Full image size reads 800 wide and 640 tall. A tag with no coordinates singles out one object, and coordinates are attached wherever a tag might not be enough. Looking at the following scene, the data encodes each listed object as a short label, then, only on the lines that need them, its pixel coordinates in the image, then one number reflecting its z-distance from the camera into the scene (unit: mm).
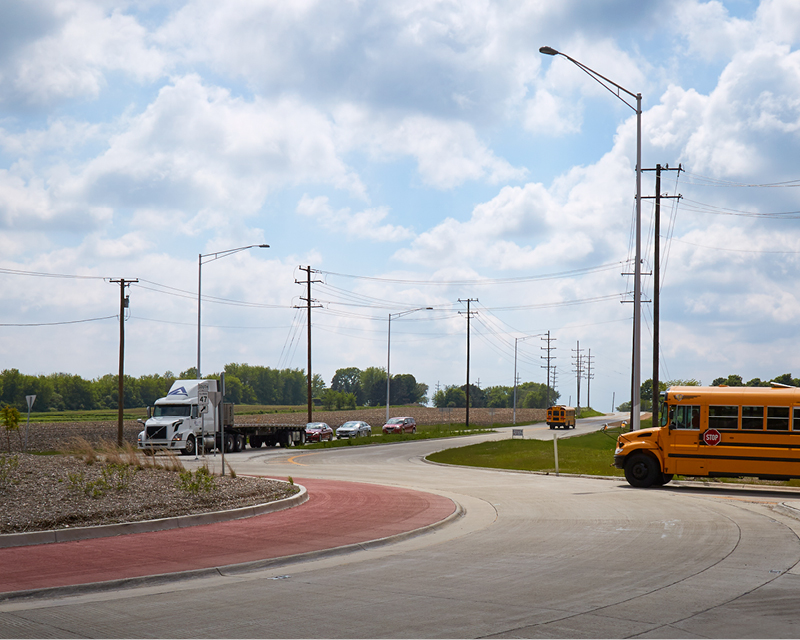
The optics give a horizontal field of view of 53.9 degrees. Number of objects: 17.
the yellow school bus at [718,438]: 20234
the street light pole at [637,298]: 26719
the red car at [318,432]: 56875
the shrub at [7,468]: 14441
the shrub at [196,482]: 16263
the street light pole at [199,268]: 47781
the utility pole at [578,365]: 166200
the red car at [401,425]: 66250
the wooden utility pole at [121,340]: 48094
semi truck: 39500
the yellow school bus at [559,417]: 84562
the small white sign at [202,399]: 25273
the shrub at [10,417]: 34778
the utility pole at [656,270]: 35825
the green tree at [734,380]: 100106
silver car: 61500
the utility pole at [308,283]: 63119
